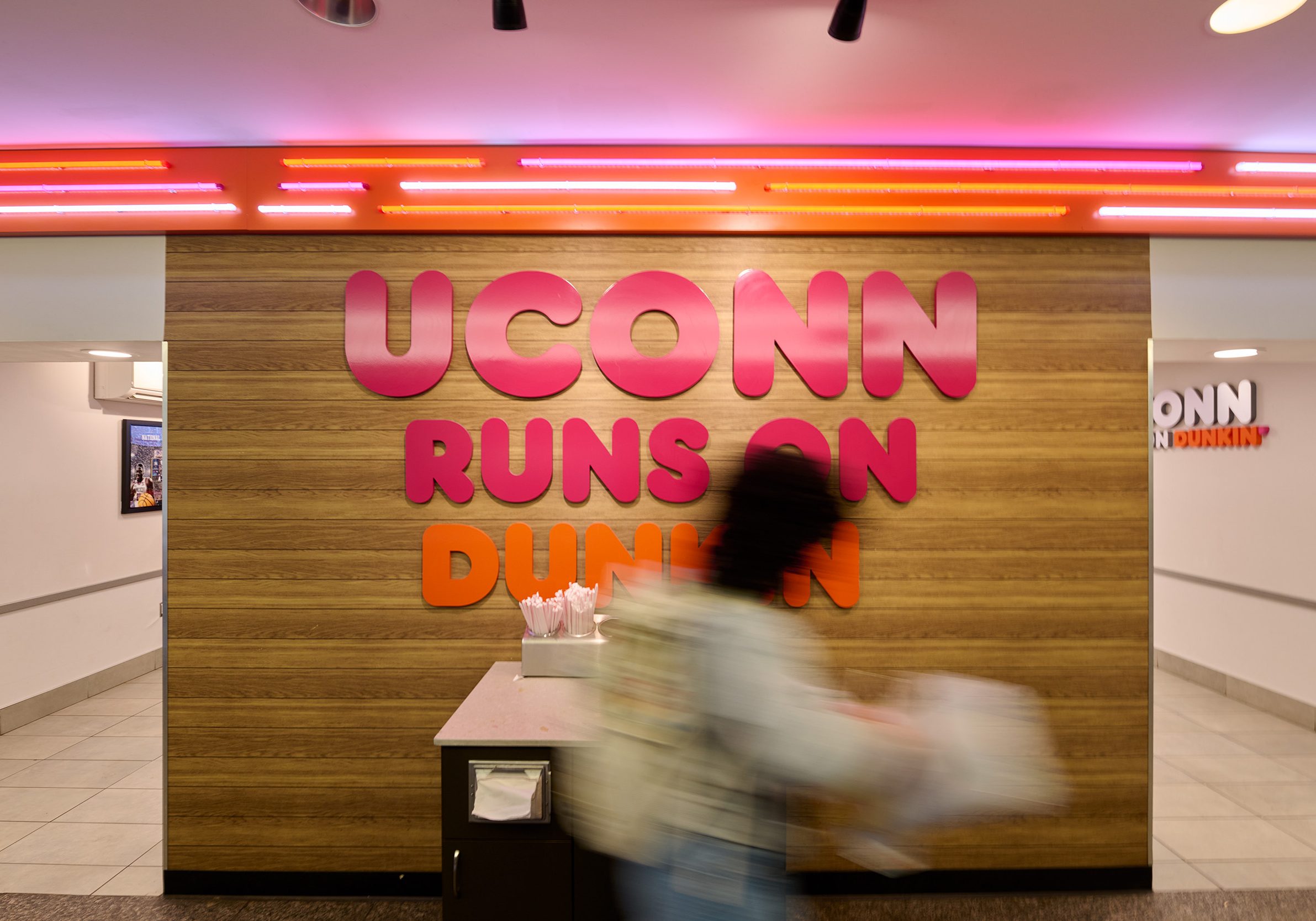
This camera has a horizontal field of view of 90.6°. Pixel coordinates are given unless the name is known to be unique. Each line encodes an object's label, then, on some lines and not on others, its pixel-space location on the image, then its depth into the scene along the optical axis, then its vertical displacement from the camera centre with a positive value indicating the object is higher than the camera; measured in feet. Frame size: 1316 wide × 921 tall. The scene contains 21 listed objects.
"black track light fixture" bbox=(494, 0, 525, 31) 6.07 +4.31
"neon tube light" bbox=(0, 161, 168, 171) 9.53 +4.53
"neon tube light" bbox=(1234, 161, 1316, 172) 9.73 +4.56
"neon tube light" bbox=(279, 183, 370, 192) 9.50 +4.16
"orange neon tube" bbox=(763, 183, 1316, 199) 9.50 +4.15
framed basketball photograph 17.62 +0.11
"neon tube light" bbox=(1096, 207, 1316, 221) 9.60 +3.85
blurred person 4.44 -1.78
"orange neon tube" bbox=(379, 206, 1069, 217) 9.51 +3.83
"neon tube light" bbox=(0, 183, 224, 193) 9.54 +4.18
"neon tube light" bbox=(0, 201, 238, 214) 9.52 +3.85
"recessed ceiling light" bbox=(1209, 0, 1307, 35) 6.68 +4.80
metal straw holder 8.48 -2.41
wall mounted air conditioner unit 16.67 +2.39
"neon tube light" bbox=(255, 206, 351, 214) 9.52 +3.83
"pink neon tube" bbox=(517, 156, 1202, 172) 9.47 +4.52
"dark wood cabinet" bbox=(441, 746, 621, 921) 6.86 -4.21
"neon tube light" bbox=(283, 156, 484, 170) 9.53 +4.55
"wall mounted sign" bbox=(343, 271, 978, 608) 9.51 +1.37
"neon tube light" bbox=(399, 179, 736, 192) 9.50 +4.17
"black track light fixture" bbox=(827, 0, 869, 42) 6.15 +4.34
